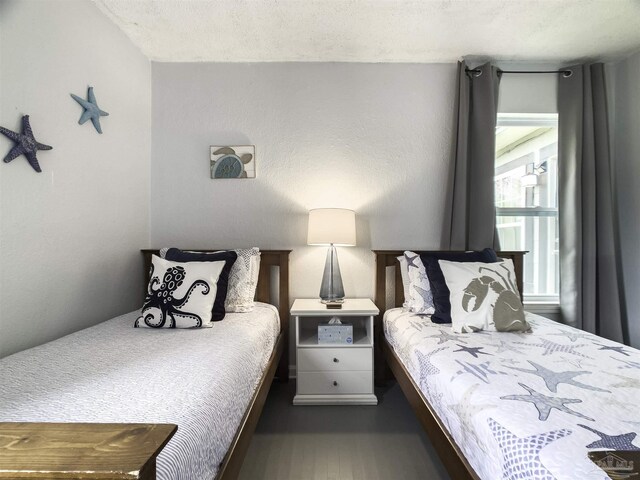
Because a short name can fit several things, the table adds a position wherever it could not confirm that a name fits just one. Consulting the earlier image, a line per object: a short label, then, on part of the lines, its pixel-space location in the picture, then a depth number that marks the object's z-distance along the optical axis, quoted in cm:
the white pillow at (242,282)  202
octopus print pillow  167
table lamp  215
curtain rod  243
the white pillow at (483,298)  163
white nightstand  201
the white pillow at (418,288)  200
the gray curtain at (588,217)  235
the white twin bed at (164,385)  80
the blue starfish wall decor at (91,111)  180
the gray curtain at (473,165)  238
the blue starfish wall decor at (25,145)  142
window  257
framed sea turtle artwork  247
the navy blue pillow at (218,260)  183
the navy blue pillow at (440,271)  184
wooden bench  48
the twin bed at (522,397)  73
